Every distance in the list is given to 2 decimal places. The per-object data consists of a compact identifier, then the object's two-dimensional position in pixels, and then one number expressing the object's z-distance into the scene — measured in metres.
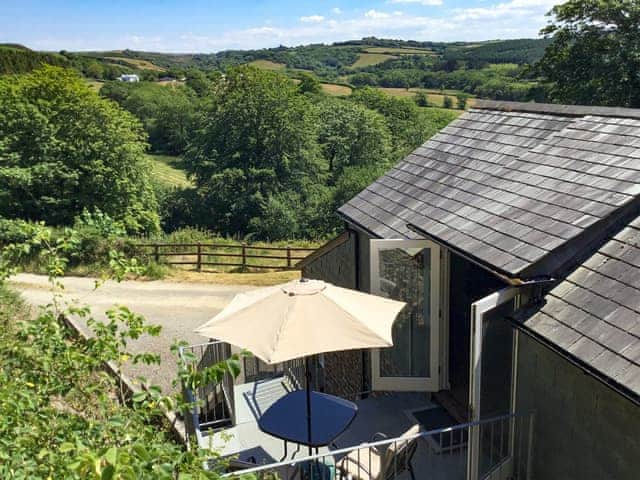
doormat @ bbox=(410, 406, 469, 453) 6.88
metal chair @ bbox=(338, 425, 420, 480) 5.68
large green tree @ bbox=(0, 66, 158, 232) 27.38
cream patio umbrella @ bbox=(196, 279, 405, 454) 5.59
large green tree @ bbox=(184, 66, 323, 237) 36.53
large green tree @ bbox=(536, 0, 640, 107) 24.70
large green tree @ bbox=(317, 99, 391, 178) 45.03
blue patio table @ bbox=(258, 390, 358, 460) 6.15
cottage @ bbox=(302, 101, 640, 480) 4.80
